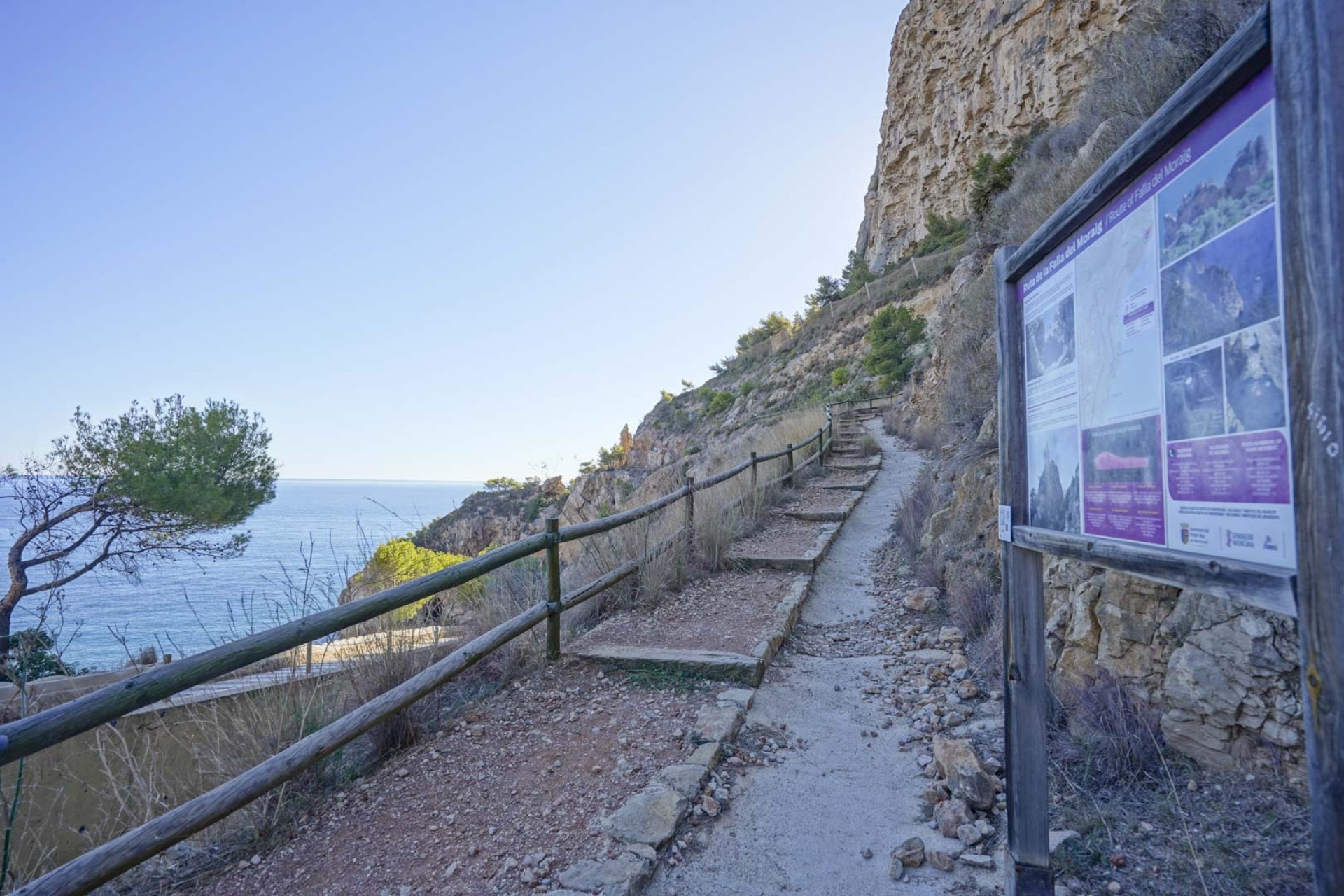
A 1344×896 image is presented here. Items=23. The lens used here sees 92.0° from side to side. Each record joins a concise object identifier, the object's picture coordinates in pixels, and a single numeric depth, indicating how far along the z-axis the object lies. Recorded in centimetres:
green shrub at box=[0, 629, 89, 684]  242
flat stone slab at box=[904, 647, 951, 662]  423
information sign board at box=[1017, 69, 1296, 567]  109
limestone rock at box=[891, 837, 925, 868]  233
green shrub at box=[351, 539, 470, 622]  386
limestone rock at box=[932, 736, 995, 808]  258
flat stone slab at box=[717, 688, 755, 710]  362
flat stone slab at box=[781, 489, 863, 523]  869
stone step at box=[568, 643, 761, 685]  396
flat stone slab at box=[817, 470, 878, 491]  1080
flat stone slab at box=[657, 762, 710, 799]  275
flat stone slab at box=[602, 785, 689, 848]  246
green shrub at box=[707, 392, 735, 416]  3076
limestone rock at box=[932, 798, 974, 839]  247
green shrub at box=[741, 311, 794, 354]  4066
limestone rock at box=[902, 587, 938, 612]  514
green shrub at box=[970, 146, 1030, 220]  1375
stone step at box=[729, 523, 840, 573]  637
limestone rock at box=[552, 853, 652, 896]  217
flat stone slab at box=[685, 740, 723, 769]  298
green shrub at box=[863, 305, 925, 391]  2095
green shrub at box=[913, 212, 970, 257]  2983
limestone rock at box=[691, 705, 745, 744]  322
